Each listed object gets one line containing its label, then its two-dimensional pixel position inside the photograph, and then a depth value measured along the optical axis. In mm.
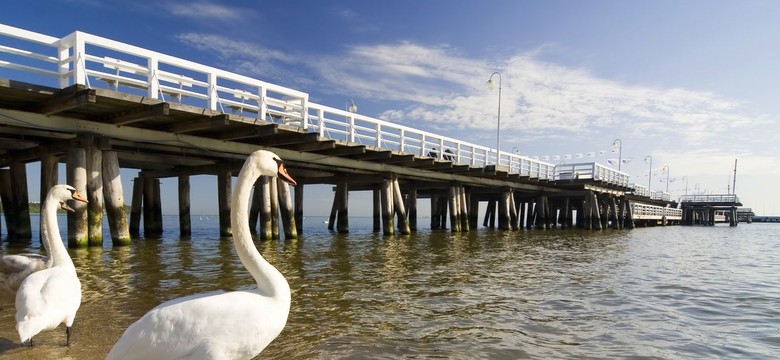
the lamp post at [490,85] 30109
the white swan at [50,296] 4105
